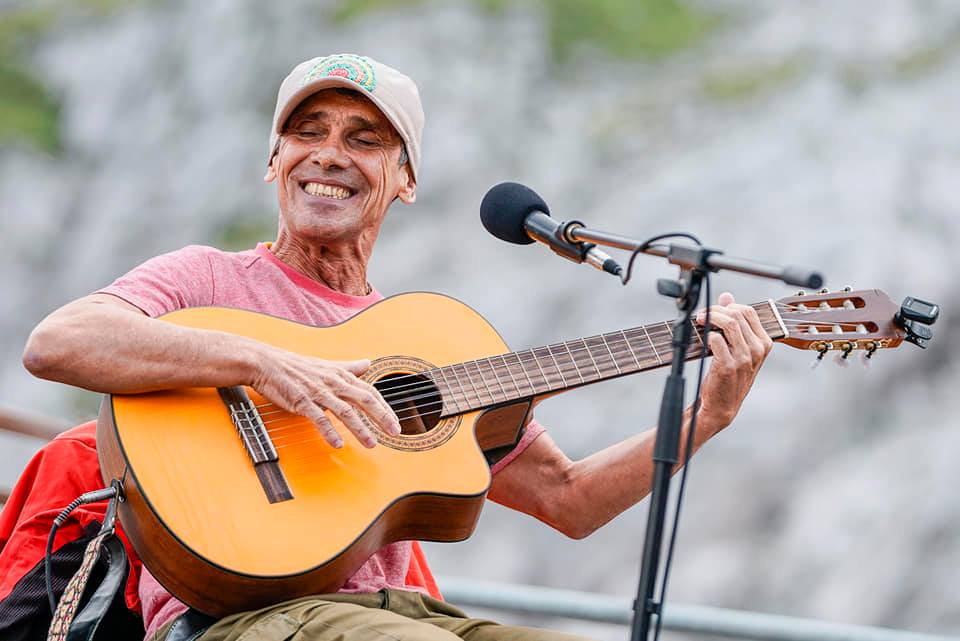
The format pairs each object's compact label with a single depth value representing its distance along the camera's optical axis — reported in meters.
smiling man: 4.93
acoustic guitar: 4.88
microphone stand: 4.70
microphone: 5.00
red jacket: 4.99
